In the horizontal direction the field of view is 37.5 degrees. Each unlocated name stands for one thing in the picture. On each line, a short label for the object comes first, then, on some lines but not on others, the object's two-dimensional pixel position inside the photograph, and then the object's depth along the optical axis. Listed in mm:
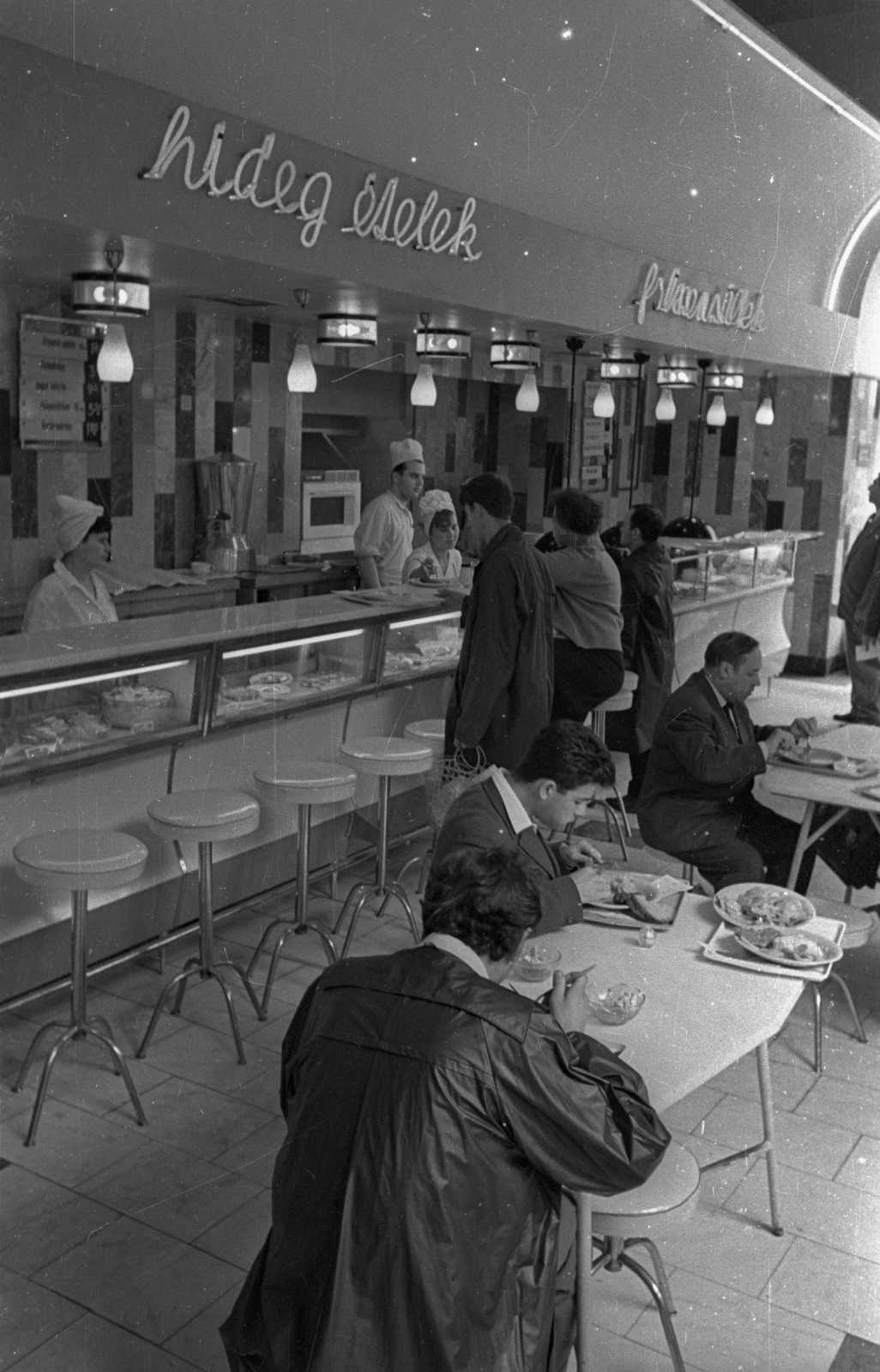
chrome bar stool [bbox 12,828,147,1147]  2799
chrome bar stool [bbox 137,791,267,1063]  3156
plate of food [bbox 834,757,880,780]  3477
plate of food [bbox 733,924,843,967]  2307
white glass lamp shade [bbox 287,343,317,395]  4516
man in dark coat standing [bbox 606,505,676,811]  4297
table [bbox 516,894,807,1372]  1913
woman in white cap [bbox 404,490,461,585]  4711
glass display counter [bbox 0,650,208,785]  3102
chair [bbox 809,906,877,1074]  2990
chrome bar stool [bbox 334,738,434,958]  3828
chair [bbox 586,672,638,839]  4738
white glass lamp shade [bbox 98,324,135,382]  4055
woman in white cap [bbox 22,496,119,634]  3873
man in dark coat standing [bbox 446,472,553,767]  3732
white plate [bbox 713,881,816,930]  2439
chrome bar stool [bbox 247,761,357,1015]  3477
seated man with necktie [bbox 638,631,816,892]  3375
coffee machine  5902
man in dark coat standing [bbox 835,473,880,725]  3918
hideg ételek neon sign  3150
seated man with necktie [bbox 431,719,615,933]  2396
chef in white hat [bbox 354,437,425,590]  4742
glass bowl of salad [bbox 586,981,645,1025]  2031
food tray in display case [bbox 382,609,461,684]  4457
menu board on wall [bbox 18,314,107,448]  4551
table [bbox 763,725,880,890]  3352
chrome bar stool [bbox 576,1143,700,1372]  1830
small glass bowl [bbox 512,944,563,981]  2184
